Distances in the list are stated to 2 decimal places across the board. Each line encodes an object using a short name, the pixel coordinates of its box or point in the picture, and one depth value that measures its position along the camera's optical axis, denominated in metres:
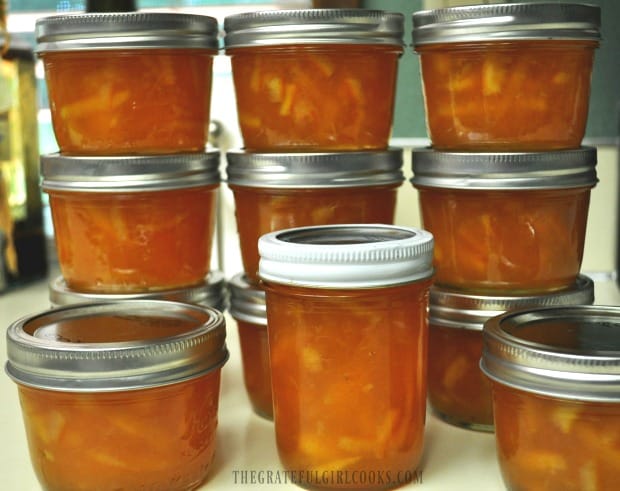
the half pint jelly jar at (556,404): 0.68
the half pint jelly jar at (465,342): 0.90
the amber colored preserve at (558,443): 0.68
